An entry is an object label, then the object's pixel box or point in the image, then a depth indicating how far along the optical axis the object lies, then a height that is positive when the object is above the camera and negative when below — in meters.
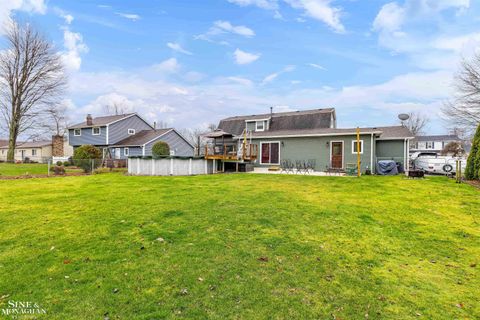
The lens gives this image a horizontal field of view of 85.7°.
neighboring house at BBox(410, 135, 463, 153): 53.31 +3.31
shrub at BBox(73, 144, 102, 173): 18.81 +0.14
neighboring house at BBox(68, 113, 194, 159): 27.83 +2.56
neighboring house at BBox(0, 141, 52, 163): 44.07 +1.51
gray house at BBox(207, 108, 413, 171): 17.02 +0.96
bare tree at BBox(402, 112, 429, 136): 47.41 +6.59
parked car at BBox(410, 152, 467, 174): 17.62 -0.45
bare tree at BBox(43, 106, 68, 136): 30.32 +5.18
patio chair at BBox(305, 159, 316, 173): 18.59 -0.51
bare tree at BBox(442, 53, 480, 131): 21.81 +5.21
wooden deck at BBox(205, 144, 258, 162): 18.23 +0.33
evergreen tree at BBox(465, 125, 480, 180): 12.85 -0.23
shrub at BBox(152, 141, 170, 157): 24.75 +0.91
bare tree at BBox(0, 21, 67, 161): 27.55 +8.98
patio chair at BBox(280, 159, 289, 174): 18.72 -0.53
